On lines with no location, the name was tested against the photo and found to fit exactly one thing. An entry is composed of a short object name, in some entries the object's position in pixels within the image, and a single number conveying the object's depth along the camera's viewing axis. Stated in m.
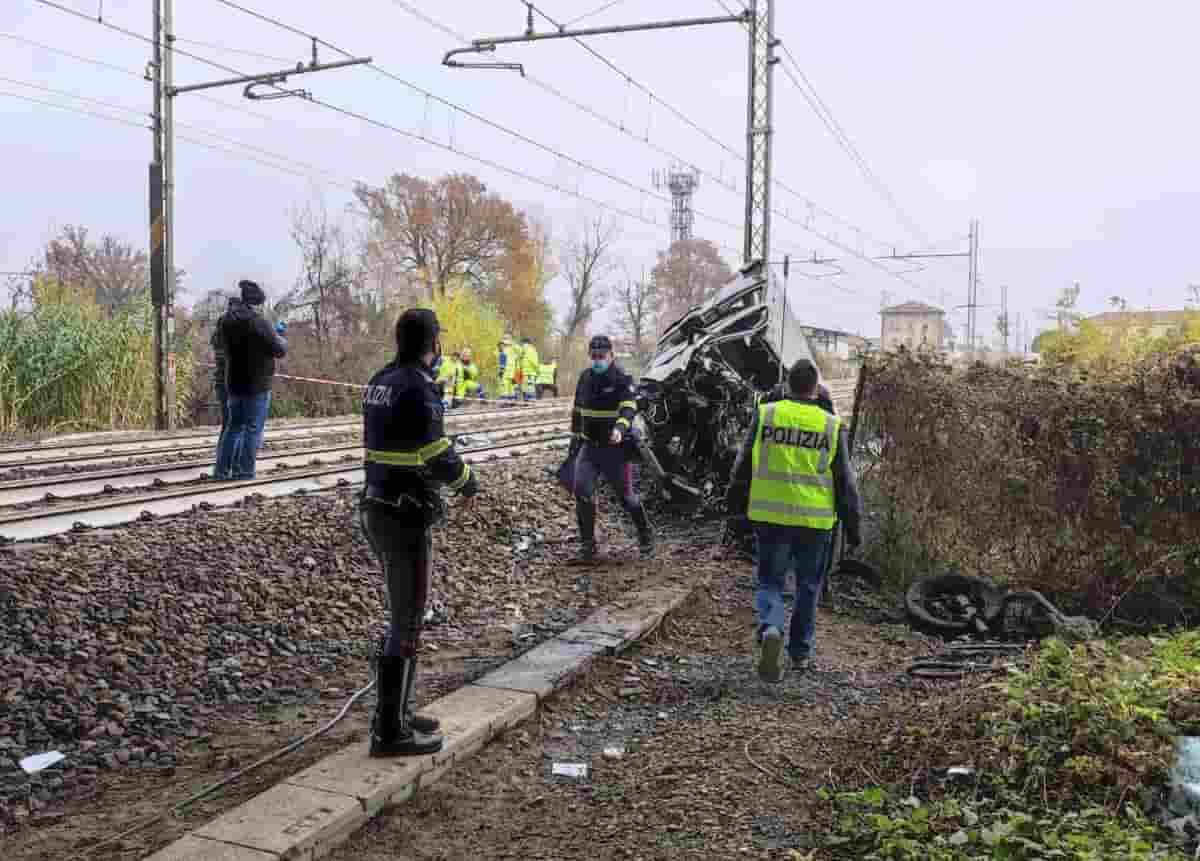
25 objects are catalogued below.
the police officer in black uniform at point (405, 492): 4.45
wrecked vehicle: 10.35
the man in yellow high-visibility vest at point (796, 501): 6.14
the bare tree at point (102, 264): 35.47
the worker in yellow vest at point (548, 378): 32.09
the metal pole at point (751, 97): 17.91
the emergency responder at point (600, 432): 8.59
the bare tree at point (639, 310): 63.16
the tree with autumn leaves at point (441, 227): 45.00
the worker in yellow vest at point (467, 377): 25.67
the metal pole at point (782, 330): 10.69
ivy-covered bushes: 7.48
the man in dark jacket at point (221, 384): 10.10
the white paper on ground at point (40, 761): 4.54
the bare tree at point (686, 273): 63.53
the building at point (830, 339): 60.00
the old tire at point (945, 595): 7.60
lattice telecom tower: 75.79
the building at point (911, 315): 83.69
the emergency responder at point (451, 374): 24.59
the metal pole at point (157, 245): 17.84
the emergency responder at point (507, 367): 28.20
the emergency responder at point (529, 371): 28.36
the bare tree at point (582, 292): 59.19
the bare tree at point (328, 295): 29.42
